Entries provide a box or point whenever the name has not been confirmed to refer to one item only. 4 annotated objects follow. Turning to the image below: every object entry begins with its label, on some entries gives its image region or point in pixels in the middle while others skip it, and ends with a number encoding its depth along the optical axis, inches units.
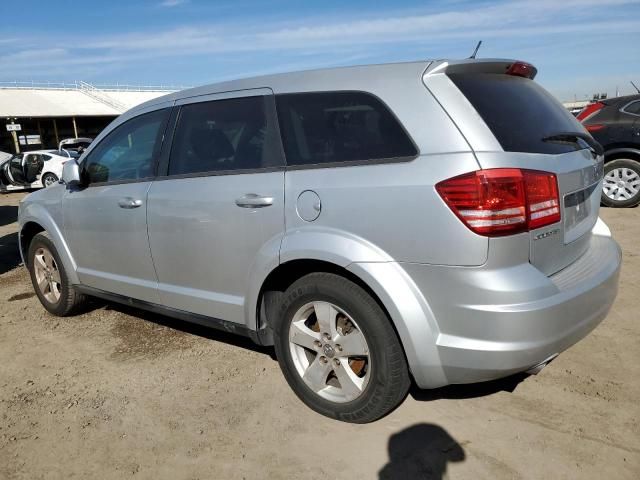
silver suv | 88.4
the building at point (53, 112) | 1440.7
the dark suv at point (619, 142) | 303.7
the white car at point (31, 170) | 631.2
